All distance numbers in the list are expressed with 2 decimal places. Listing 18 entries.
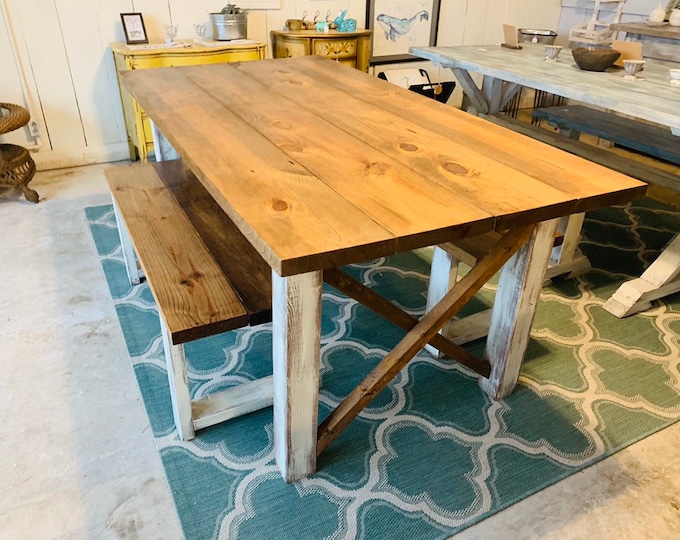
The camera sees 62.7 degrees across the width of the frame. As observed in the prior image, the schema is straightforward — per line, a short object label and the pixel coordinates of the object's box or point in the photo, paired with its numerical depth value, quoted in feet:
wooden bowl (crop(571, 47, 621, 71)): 8.24
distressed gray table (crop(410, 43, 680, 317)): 6.77
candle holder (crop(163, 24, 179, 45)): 10.53
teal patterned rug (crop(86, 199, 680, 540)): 4.41
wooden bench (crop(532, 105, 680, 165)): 8.95
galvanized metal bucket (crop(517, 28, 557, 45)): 13.41
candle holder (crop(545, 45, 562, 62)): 9.38
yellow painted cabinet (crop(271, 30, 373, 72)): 11.34
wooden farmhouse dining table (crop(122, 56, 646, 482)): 3.49
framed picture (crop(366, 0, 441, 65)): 13.05
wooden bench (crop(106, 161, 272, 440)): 4.19
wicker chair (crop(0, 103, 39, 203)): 8.98
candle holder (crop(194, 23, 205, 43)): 11.09
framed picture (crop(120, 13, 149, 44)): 10.23
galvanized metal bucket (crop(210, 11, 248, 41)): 10.61
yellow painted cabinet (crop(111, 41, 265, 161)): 9.70
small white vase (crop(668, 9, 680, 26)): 11.76
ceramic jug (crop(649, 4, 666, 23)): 12.14
